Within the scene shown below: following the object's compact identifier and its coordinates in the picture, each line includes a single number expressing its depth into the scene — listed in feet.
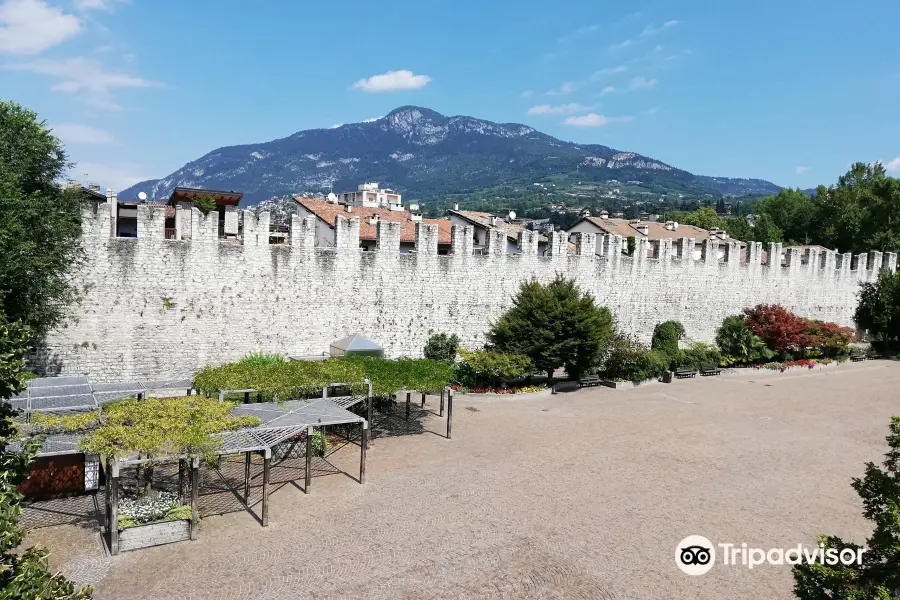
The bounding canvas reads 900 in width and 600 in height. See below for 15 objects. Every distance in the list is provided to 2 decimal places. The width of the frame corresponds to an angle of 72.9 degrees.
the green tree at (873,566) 17.75
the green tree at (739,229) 205.98
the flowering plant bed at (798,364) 87.40
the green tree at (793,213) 198.18
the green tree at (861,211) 147.13
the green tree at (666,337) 82.82
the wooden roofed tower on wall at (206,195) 107.26
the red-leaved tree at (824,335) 92.73
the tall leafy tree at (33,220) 42.55
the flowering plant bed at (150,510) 29.09
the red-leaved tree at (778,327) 90.02
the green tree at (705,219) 213.87
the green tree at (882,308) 103.30
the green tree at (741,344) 88.99
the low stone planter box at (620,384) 71.15
